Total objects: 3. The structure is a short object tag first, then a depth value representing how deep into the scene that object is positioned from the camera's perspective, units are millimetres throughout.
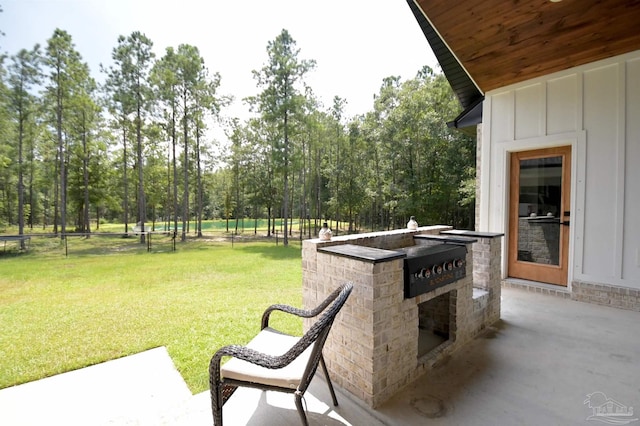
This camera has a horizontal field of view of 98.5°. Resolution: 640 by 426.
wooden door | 3975
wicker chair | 1300
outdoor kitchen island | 1716
